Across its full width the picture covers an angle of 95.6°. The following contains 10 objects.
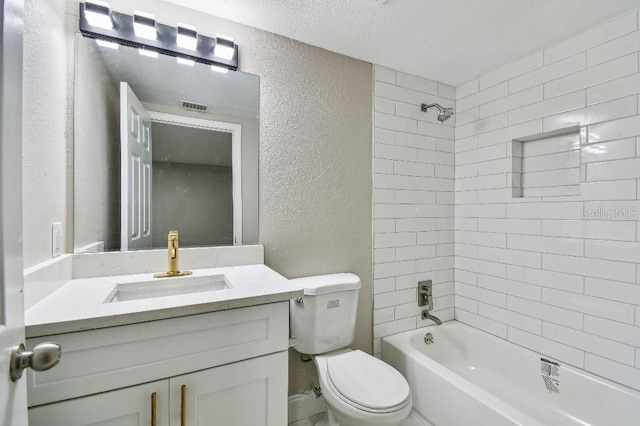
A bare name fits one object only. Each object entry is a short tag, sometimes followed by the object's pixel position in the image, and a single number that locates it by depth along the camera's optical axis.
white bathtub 1.38
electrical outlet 1.09
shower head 2.00
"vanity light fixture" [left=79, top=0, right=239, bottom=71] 1.27
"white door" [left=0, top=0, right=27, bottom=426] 0.49
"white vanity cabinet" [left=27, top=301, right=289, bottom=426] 0.80
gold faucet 1.30
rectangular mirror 1.30
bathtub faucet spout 2.12
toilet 1.22
